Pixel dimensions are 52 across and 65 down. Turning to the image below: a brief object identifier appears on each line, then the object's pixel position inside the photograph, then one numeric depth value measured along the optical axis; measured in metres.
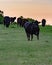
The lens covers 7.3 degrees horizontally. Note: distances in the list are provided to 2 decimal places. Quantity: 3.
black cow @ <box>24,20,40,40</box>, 28.78
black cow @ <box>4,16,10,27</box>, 55.81
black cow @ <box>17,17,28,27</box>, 60.97
